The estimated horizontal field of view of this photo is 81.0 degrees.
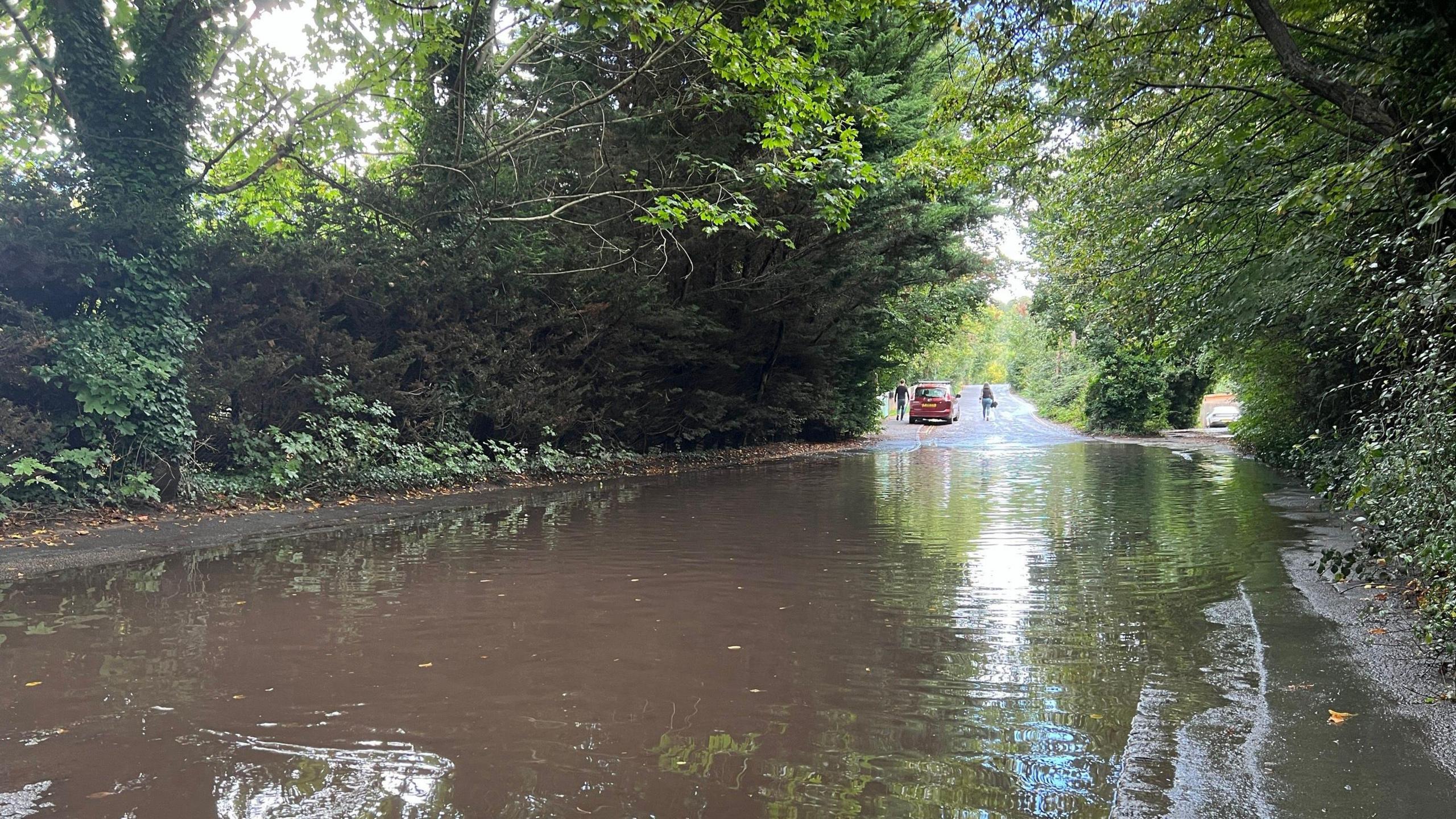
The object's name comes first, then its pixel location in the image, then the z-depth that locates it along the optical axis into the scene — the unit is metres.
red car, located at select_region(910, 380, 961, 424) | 41.34
